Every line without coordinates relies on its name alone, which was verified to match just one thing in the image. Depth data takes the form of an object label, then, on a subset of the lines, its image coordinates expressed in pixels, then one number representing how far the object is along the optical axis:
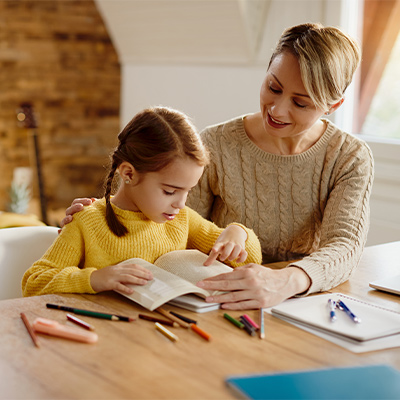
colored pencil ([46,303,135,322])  1.17
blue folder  0.88
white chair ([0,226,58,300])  1.55
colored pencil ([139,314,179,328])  1.15
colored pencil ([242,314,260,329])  1.16
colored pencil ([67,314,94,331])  1.12
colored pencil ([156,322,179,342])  1.09
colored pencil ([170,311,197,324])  1.16
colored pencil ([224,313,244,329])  1.16
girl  1.38
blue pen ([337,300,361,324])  1.19
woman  1.63
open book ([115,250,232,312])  1.23
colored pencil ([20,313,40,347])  1.06
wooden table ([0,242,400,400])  0.91
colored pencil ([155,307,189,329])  1.15
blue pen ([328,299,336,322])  1.20
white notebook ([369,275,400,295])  1.43
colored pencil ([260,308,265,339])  1.12
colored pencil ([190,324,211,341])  1.10
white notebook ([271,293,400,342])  1.13
